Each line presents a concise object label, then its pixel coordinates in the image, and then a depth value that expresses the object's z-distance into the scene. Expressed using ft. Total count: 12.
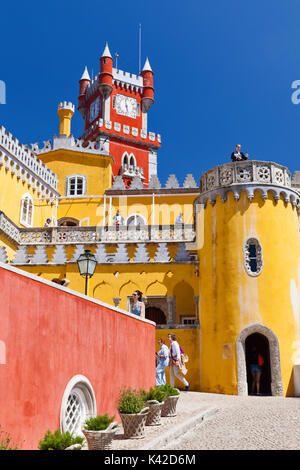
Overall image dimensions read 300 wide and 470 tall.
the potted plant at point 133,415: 29.43
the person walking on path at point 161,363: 48.22
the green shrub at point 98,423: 25.36
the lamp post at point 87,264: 44.86
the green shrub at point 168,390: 37.83
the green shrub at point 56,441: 20.35
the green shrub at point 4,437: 21.10
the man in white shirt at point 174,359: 49.88
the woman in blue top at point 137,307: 44.51
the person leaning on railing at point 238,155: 64.85
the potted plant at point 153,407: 33.55
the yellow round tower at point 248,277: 58.44
